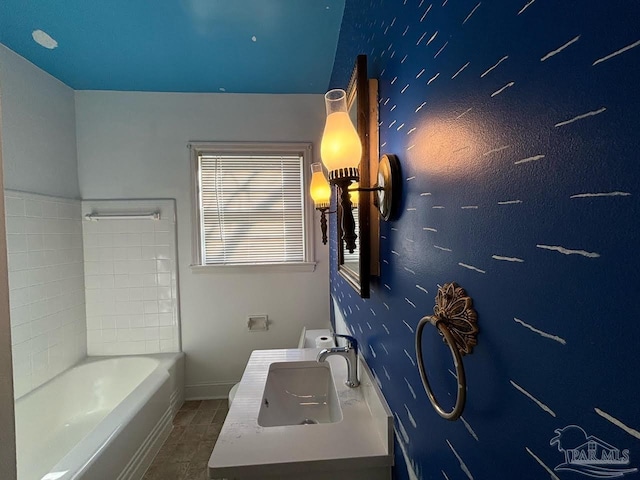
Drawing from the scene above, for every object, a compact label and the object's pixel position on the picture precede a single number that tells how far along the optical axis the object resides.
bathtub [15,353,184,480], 1.35
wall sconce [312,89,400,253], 0.79
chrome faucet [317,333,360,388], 1.16
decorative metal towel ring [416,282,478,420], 0.42
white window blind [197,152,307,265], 2.36
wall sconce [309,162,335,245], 1.53
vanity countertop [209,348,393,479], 0.79
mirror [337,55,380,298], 0.90
